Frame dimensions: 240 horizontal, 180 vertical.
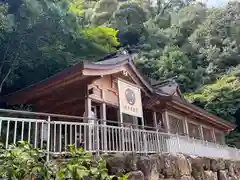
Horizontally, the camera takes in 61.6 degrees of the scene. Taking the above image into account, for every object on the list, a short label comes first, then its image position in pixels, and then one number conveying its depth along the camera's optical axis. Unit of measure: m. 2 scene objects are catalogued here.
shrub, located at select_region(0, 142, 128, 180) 2.89
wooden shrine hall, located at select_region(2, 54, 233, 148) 6.23
